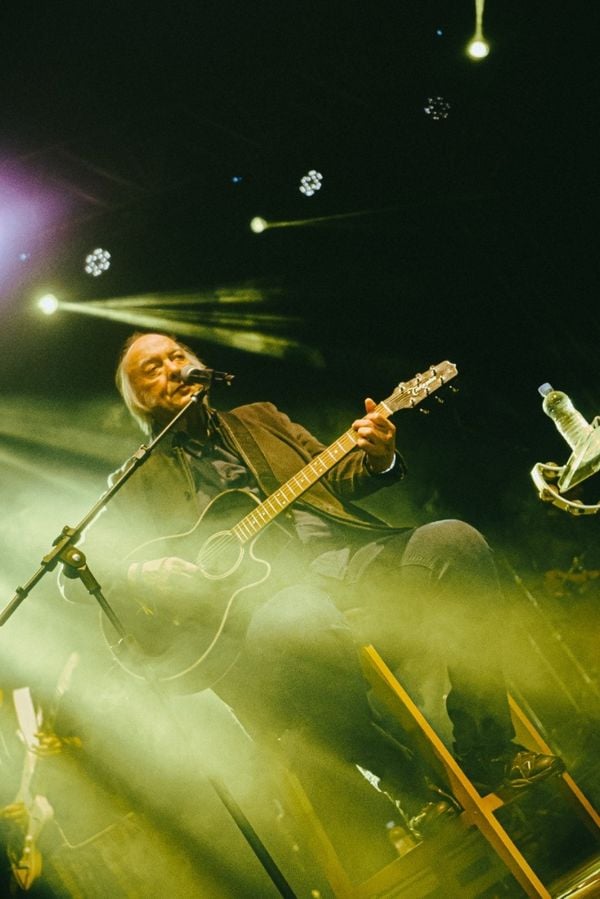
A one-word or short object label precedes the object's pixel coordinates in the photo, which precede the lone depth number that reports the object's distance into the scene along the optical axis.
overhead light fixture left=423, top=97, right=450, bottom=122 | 3.91
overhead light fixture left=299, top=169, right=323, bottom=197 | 4.34
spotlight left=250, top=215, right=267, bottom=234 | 4.51
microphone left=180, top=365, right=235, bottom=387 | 2.34
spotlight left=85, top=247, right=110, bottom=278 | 4.57
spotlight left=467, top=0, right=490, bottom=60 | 3.59
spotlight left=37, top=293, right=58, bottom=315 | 4.53
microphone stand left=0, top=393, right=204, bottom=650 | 2.17
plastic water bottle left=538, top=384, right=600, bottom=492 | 3.01
